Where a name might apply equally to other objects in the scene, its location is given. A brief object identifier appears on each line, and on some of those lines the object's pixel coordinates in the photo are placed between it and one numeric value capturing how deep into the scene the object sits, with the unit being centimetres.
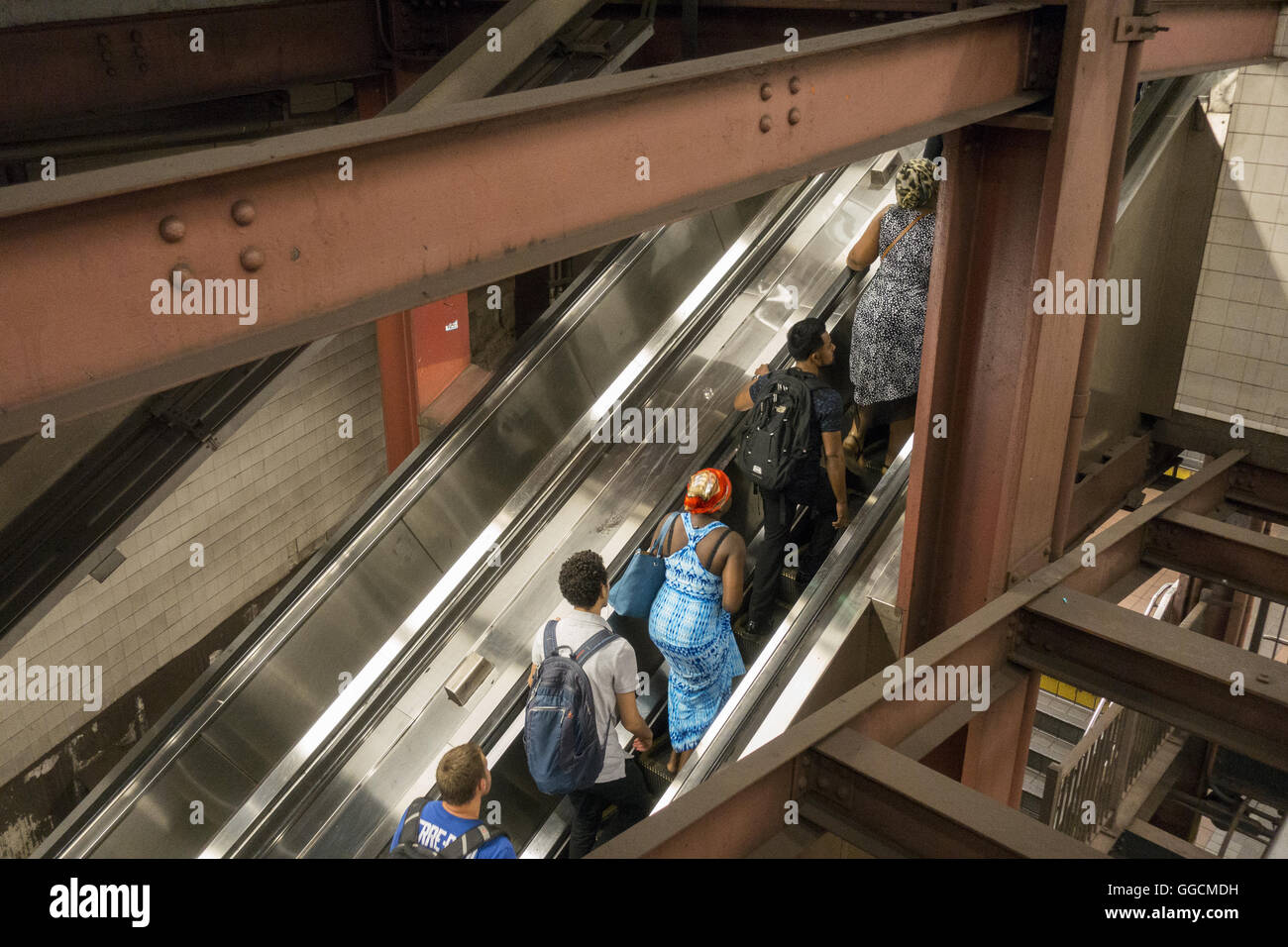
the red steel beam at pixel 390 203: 157
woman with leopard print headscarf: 473
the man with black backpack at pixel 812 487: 506
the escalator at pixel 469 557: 481
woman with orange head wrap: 459
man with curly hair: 419
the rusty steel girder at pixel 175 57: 466
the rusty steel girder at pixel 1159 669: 361
